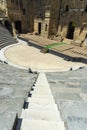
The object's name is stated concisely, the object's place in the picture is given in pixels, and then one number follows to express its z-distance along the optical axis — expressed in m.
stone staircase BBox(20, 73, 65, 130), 1.94
